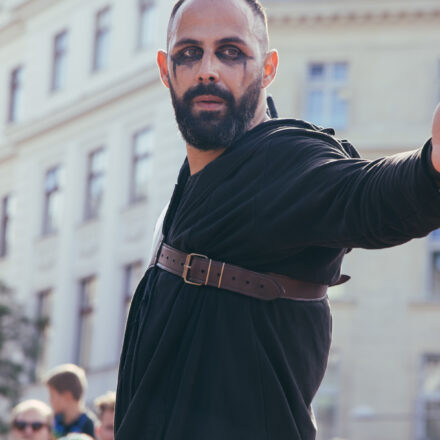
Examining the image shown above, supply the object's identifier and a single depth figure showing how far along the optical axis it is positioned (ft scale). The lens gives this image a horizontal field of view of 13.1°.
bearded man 13.05
